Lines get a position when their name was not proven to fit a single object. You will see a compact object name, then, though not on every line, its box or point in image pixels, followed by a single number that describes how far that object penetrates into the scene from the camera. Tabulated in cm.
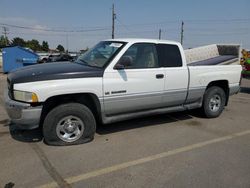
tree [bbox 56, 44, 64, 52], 8956
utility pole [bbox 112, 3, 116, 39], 3149
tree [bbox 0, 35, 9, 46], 6415
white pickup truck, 317
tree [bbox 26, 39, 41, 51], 7218
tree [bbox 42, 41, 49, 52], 7934
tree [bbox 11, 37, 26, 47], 7475
